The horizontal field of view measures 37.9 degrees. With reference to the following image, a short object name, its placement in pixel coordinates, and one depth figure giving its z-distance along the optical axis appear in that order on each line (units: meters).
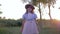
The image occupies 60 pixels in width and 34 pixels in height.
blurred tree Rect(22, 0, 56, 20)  9.48
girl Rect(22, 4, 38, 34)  2.63
